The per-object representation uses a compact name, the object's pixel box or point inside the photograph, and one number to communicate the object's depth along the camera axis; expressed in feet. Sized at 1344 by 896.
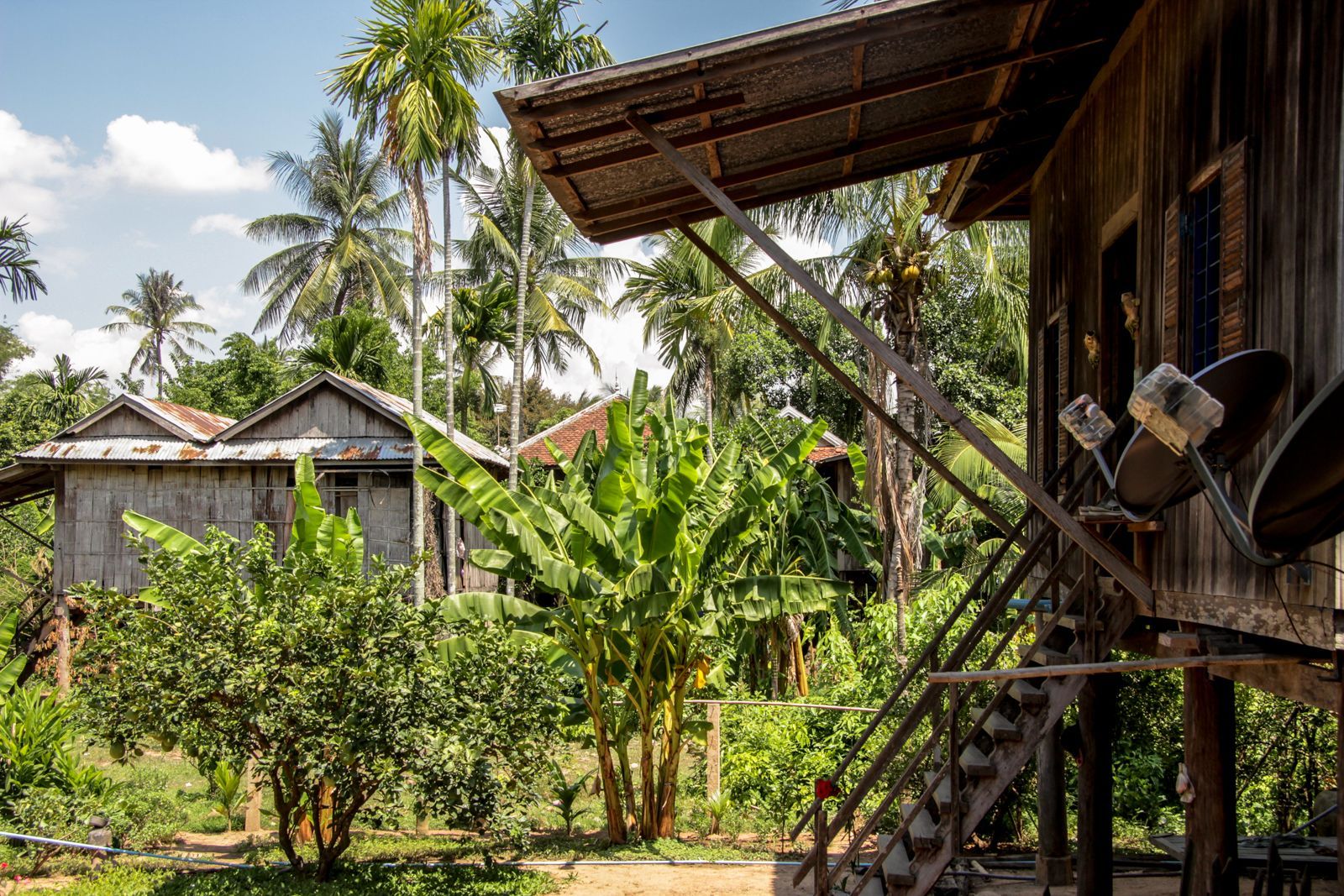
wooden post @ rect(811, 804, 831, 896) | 25.50
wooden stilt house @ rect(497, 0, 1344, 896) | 14.49
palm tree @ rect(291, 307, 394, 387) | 103.30
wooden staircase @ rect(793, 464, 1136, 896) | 22.43
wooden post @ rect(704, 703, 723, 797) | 45.93
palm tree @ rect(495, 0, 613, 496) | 69.82
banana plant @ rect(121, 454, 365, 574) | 40.78
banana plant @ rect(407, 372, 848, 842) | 39.96
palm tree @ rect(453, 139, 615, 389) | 94.53
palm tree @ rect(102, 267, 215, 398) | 190.90
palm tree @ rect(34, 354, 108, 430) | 120.47
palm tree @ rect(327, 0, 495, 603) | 61.26
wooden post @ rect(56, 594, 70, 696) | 74.84
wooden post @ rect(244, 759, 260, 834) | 46.06
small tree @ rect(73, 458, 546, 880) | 32.63
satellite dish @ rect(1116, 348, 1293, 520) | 13.55
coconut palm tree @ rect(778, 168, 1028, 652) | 51.31
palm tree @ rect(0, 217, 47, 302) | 79.82
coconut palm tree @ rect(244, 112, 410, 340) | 136.67
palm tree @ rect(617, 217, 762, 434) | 83.82
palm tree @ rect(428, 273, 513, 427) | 96.78
